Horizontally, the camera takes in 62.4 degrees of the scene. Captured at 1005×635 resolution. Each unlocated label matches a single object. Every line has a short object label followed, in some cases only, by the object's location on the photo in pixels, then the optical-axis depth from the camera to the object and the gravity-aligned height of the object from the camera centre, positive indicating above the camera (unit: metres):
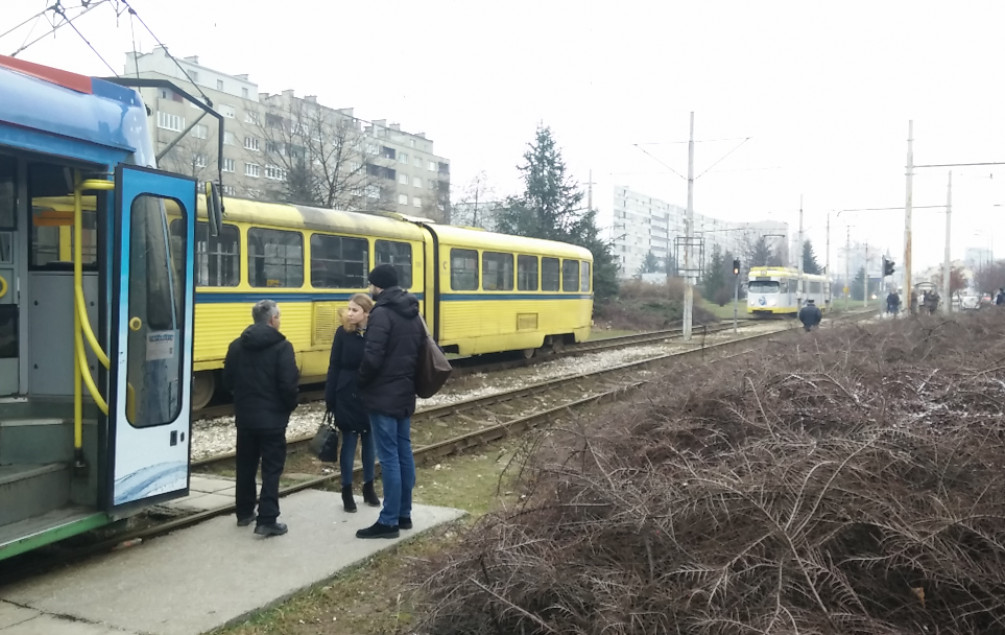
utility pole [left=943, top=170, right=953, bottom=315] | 36.29 +1.31
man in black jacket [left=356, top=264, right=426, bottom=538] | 5.48 -0.53
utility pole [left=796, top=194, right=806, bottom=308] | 40.88 +0.49
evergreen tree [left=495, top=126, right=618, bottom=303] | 35.28 +3.64
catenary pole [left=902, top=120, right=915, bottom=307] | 29.85 +3.46
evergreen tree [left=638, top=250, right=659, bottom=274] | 95.88 +3.99
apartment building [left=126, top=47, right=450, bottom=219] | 30.94 +6.51
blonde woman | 6.03 -0.64
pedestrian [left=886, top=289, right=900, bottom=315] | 36.97 +0.01
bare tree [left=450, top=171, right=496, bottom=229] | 42.59 +5.08
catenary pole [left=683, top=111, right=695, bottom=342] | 27.52 +1.78
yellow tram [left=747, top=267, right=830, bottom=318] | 44.12 +0.45
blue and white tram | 4.82 -0.16
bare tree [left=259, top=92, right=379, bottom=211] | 29.94 +5.71
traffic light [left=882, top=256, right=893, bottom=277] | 31.62 +1.34
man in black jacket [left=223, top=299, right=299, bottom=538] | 5.58 -0.67
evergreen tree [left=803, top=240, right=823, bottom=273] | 86.07 +4.26
